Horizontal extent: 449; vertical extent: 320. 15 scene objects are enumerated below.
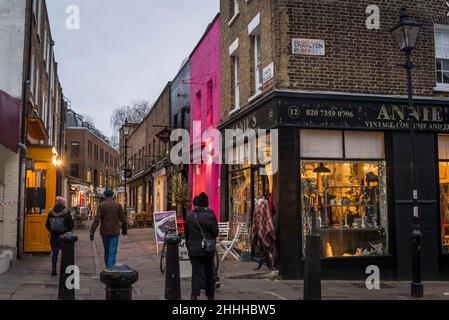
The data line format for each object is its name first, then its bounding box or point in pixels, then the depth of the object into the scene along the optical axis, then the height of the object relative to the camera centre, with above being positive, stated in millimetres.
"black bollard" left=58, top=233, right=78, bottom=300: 8005 -894
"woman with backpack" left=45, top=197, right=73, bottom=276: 11695 -406
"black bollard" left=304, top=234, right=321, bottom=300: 7781 -986
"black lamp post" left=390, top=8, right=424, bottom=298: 10031 +2999
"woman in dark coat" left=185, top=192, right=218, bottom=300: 8359 -636
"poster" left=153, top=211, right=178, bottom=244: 14362 -518
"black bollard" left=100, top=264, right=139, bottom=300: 5941 -872
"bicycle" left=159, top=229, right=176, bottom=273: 11422 -1274
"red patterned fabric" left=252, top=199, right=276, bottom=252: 11445 -471
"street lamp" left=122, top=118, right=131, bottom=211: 34559 +5447
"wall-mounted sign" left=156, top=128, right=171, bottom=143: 24141 +3178
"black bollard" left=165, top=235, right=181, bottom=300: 8297 -1042
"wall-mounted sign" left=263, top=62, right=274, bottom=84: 12085 +3059
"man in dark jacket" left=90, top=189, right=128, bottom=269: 11016 -416
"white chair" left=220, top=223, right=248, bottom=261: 13341 -980
